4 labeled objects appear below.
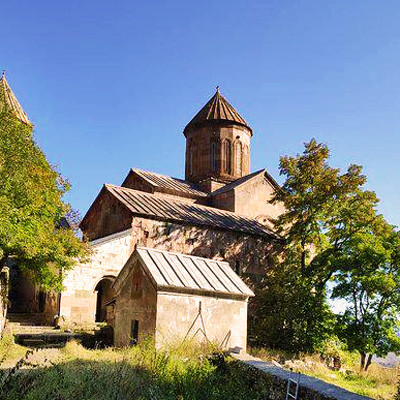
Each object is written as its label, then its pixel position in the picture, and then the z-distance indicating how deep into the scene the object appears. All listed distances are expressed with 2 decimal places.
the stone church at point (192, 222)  12.02
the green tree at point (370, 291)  13.97
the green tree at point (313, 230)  15.20
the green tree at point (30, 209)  10.02
